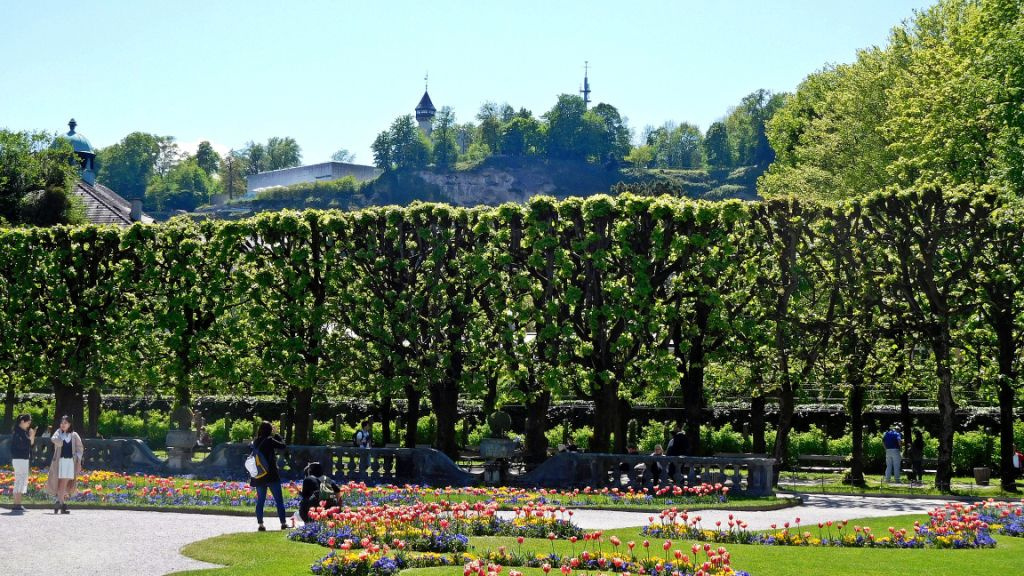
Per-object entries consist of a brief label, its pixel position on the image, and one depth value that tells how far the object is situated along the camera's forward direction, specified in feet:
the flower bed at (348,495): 84.17
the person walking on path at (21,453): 80.64
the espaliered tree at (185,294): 126.41
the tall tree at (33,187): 201.26
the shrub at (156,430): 165.17
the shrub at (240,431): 160.25
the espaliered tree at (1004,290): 110.42
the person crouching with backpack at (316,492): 69.26
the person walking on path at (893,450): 118.21
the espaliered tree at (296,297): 121.70
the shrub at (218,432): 164.35
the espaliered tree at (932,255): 111.96
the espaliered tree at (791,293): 115.55
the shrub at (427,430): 151.86
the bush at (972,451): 127.85
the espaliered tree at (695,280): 112.57
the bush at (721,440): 140.77
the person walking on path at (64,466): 79.71
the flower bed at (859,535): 64.18
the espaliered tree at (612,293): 111.14
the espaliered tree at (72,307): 129.90
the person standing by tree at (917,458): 118.32
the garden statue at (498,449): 102.22
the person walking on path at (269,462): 71.26
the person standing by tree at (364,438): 123.75
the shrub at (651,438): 141.08
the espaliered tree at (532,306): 113.29
